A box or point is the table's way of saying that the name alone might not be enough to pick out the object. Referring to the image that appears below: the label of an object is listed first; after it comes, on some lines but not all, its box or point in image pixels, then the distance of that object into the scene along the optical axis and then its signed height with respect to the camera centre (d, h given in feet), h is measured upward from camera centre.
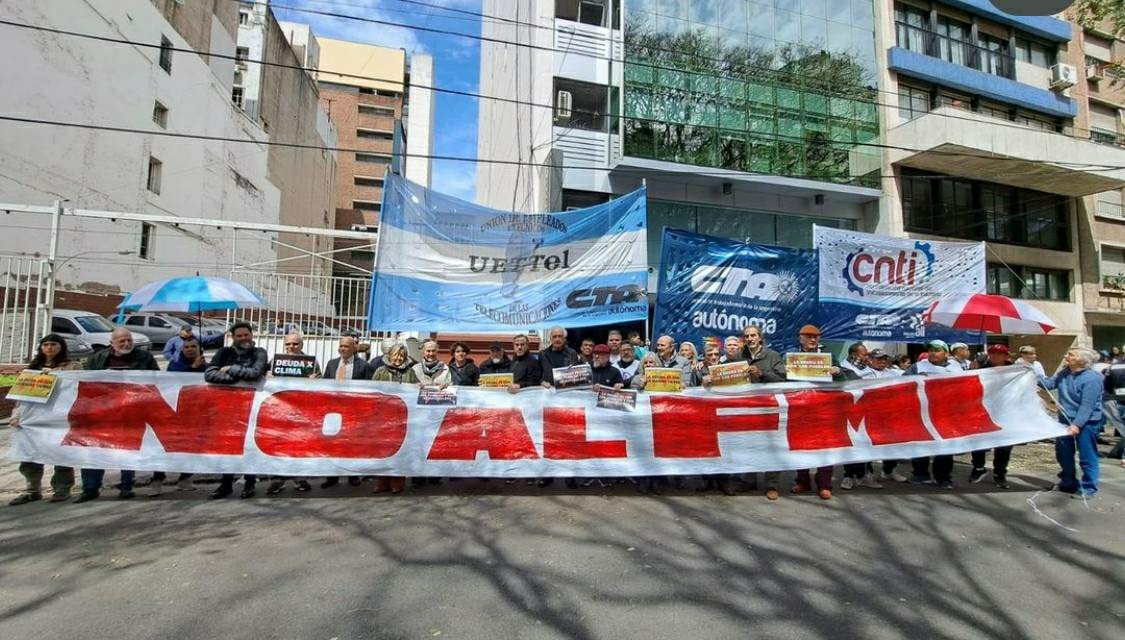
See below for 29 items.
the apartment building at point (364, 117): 194.39 +83.18
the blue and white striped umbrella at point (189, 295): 23.34 +2.36
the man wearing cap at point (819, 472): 19.78 -3.92
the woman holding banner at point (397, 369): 20.75 -0.56
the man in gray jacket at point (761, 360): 20.95 -0.03
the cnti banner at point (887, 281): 32.55 +4.74
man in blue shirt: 19.61 -1.91
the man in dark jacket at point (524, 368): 21.61 -0.46
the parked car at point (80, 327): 48.37 +1.96
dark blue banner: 29.14 +3.72
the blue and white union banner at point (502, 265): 24.63 +4.05
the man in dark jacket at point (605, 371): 20.70 -0.52
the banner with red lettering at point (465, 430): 18.51 -2.53
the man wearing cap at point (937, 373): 21.31 -0.48
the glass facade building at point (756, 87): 49.24 +24.74
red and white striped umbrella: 26.13 +2.21
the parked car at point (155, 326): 61.31 +2.65
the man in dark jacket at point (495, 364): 23.08 -0.35
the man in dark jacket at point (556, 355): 22.23 +0.04
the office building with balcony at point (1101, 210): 67.67 +18.82
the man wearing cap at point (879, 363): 24.64 -0.10
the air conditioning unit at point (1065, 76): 67.92 +34.36
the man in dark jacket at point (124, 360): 18.72 -0.34
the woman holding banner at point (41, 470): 18.10 -3.89
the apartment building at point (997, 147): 56.34 +21.53
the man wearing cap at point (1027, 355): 25.69 +0.35
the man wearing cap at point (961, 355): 27.99 +0.34
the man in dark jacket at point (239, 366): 18.90 -0.47
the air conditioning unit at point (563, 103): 49.47 +22.13
